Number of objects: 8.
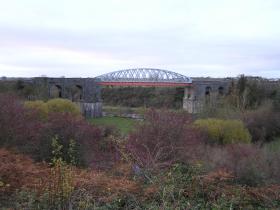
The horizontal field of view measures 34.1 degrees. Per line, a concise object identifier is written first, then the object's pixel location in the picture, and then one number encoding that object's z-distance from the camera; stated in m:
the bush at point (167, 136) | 18.70
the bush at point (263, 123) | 41.16
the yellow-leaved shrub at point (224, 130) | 31.78
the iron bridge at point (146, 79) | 83.62
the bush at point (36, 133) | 16.88
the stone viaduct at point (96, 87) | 75.50
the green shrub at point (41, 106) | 36.15
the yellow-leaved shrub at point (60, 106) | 40.93
